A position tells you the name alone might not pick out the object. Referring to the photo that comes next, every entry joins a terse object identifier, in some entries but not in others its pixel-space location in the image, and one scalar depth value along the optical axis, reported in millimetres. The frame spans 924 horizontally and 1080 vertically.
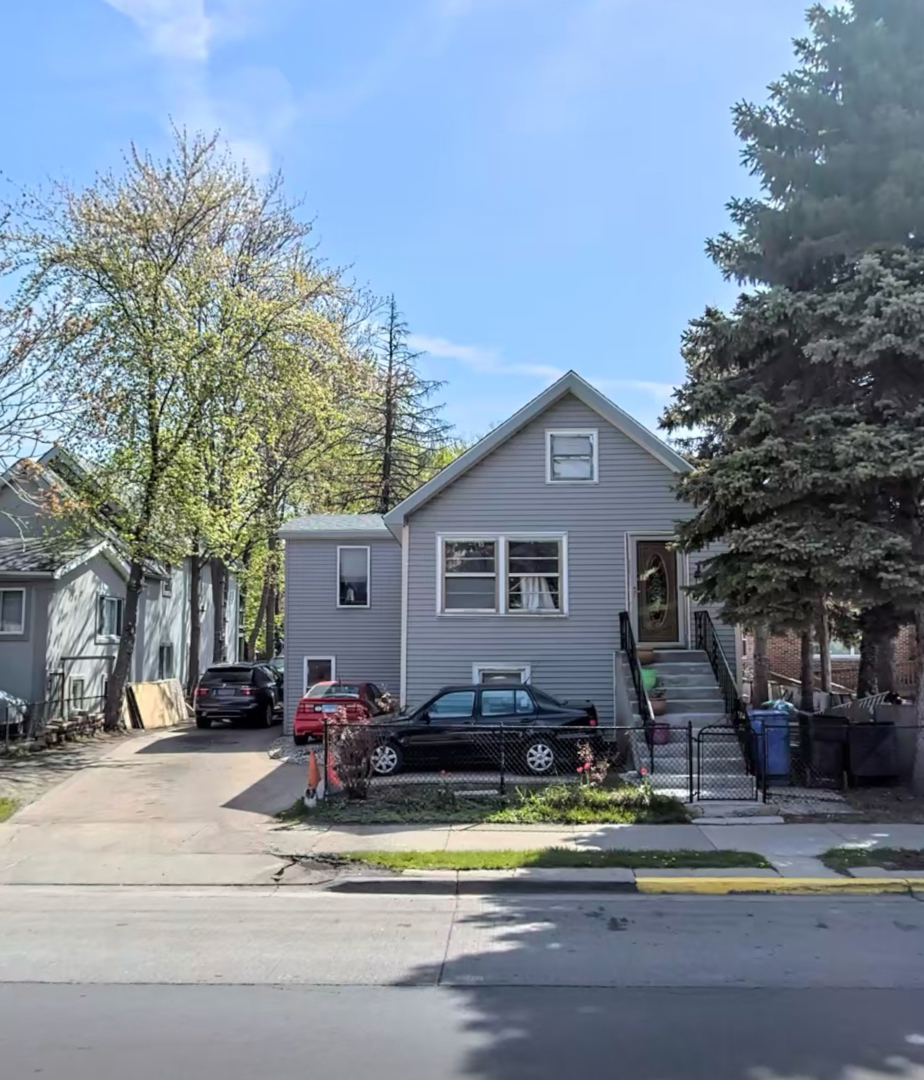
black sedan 13953
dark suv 23859
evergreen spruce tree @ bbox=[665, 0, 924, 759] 11688
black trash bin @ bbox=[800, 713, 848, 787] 12883
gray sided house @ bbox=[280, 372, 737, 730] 18375
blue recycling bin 13133
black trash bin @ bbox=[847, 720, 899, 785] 12672
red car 18750
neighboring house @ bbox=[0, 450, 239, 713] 22250
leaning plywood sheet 24734
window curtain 18594
